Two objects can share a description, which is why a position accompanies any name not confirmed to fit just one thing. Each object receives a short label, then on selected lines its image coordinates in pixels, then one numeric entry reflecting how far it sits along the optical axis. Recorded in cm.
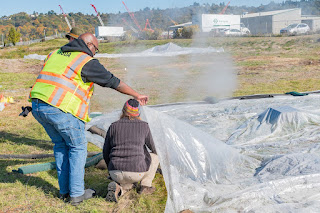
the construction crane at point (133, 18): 5074
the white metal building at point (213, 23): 2936
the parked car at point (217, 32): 2836
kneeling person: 323
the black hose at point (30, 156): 480
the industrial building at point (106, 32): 3806
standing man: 298
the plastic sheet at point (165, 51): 2145
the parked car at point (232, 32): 2831
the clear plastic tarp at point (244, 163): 300
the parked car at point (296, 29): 2422
